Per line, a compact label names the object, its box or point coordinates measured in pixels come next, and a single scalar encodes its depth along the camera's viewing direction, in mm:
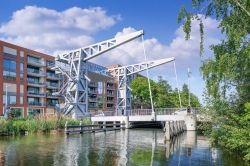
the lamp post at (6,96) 39981
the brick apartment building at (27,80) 42060
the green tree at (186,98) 54788
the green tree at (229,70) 9466
